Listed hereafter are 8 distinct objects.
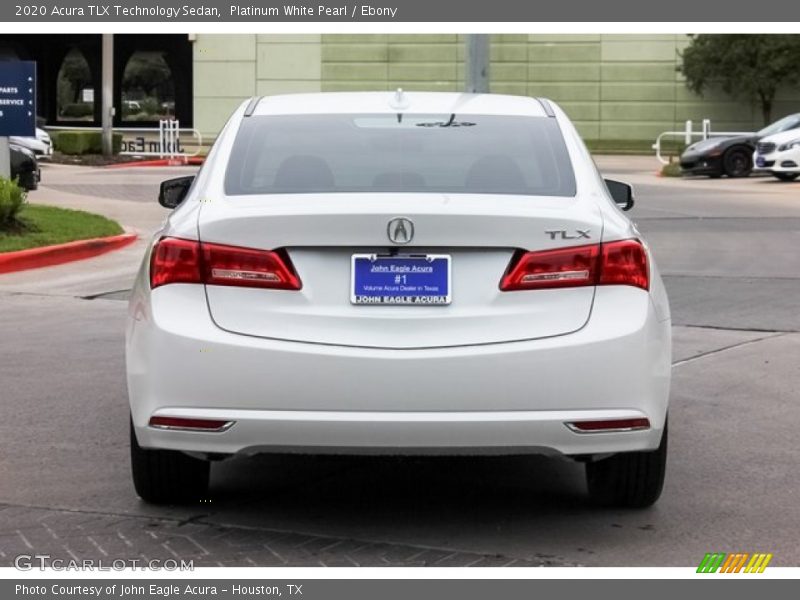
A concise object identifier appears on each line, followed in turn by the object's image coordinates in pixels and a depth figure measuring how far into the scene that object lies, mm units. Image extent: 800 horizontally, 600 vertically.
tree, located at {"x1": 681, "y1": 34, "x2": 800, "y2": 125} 46344
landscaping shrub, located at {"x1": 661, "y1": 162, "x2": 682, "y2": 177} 35600
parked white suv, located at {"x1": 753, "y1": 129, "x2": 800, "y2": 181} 31359
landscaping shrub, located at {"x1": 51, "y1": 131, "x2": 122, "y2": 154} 40219
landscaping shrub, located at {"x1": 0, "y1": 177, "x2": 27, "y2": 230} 15859
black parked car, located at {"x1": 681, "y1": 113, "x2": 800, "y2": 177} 33688
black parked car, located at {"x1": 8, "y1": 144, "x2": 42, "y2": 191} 23544
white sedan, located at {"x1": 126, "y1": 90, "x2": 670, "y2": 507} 5164
